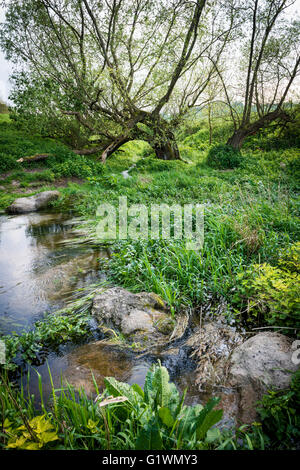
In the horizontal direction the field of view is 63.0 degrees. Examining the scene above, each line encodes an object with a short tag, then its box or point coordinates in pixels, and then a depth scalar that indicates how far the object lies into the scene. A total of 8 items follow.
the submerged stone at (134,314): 2.75
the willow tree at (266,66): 12.38
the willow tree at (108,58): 11.36
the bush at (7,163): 11.35
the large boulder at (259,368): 1.78
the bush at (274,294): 2.33
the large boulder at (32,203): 8.18
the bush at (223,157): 13.33
